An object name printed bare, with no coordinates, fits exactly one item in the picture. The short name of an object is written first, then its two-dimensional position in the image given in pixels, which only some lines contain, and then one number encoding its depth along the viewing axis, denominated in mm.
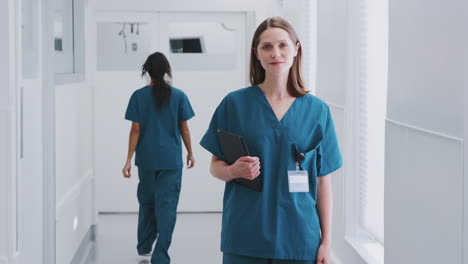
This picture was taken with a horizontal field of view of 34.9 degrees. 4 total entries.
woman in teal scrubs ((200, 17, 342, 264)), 2451
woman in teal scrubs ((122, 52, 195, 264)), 5113
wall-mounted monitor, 7570
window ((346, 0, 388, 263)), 3641
